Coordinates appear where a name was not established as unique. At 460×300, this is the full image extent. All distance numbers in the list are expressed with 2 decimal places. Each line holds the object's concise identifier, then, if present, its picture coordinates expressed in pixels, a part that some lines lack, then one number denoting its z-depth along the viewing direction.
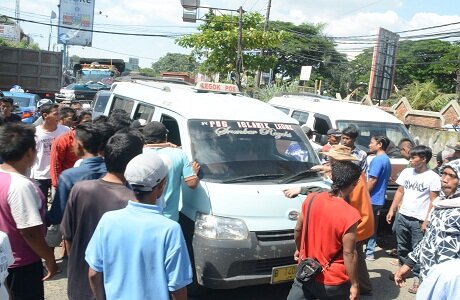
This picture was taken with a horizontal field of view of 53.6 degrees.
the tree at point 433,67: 49.37
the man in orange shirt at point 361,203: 4.21
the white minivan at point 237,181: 4.00
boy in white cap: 2.18
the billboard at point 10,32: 54.62
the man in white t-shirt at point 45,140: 5.49
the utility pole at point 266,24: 22.16
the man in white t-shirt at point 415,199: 5.17
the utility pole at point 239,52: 18.00
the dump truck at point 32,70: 17.62
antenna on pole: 50.37
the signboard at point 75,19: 40.41
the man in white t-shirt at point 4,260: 1.96
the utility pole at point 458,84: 22.44
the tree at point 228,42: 18.64
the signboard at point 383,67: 32.29
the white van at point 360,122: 7.88
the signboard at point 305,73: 22.80
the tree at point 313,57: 55.22
